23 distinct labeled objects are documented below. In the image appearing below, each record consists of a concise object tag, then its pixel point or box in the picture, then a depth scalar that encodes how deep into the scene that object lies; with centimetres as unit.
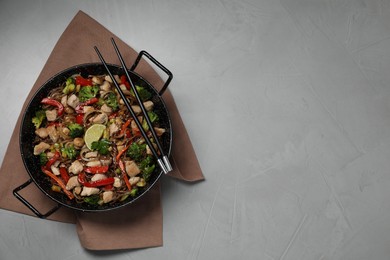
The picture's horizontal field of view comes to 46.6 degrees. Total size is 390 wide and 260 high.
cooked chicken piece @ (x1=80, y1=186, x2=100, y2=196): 153
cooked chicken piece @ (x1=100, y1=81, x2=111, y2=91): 161
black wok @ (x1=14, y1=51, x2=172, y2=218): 153
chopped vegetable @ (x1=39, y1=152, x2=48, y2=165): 158
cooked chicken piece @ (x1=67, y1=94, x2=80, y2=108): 158
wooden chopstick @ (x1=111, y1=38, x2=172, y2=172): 146
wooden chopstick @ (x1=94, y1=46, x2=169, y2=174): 146
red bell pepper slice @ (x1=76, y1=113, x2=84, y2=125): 159
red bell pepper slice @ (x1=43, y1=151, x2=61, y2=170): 157
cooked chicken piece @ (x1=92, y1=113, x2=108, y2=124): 157
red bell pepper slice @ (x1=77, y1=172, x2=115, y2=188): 154
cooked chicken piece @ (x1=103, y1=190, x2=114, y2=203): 155
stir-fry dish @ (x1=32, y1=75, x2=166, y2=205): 155
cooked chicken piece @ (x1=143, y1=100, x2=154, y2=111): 162
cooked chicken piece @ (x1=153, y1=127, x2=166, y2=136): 161
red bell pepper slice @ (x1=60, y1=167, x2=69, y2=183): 156
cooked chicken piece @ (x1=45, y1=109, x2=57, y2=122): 158
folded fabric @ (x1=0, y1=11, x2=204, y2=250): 168
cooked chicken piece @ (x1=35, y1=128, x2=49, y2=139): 158
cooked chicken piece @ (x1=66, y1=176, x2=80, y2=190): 155
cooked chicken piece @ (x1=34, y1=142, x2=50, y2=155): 157
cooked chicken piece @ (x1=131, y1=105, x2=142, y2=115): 161
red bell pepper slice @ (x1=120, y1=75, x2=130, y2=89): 163
